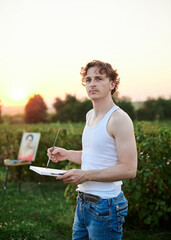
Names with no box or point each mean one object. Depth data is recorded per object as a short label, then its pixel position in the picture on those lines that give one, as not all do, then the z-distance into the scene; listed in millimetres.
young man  1596
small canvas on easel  5780
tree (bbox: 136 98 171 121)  18953
